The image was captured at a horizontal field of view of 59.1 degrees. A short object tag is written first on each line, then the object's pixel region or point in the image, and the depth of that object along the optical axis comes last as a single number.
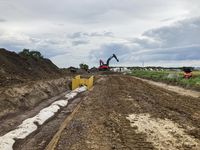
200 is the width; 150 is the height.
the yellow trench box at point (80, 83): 16.78
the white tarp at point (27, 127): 5.64
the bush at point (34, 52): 38.61
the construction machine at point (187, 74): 21.88
